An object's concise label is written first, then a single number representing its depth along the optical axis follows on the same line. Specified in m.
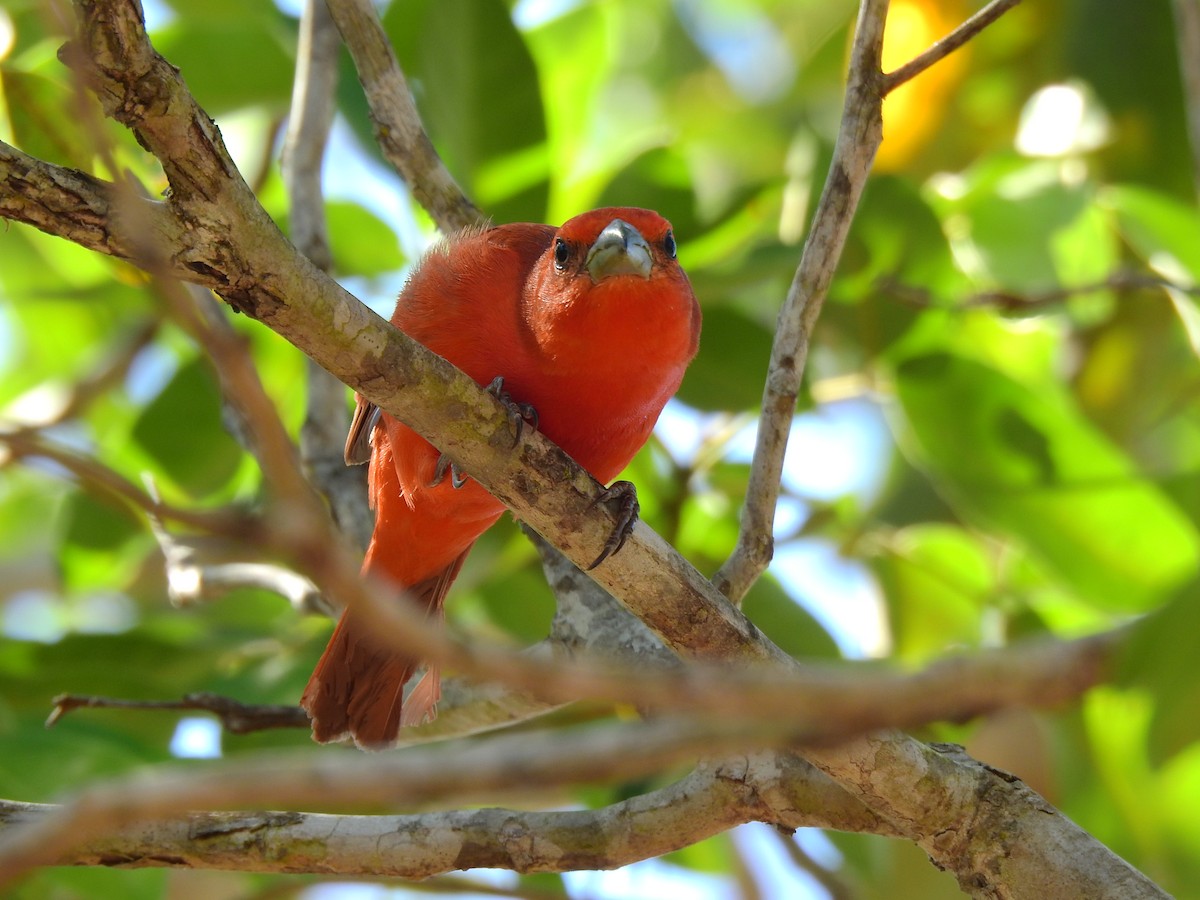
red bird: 5.86
